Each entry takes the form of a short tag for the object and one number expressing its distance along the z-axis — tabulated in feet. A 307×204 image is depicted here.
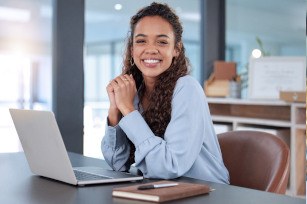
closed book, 3.87
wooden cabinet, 11.14
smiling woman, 5.18
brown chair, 5.61
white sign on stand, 12.42
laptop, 4.52
